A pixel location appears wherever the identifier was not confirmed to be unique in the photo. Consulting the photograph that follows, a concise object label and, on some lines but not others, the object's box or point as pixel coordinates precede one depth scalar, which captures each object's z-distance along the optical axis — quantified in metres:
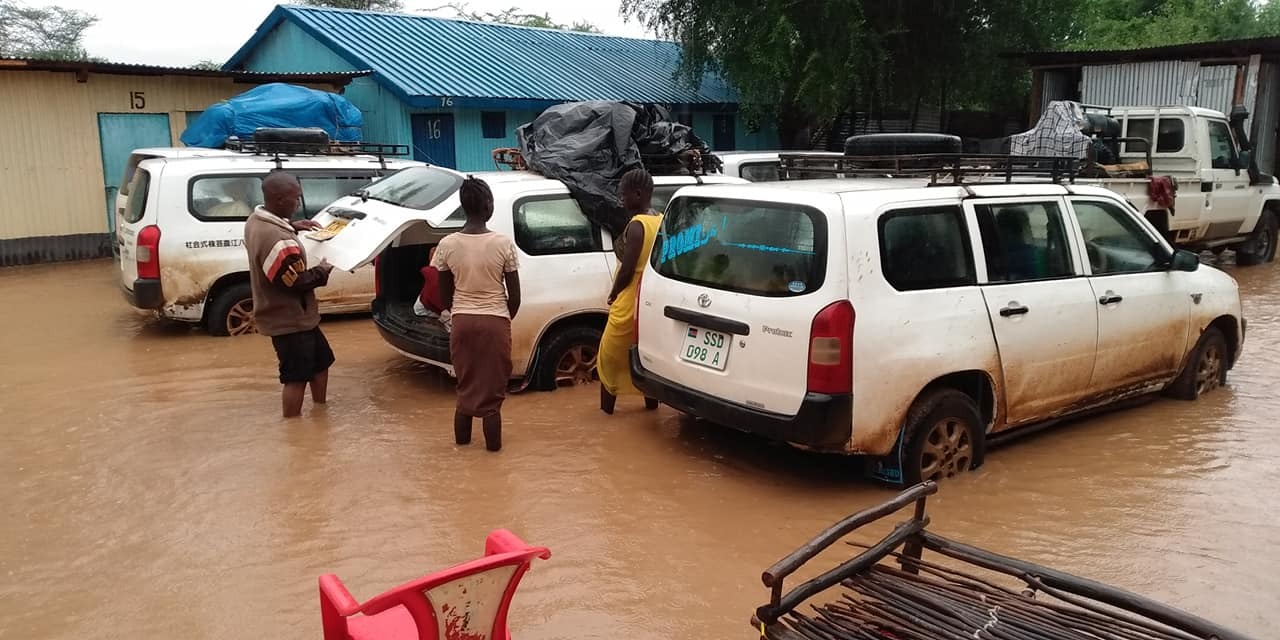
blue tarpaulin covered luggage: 12.86
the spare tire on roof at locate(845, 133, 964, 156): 6.95
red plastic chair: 2.56
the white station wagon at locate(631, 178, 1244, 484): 4.55
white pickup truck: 11.28
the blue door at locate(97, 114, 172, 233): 14.12
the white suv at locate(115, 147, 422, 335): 8.16
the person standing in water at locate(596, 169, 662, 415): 5.94
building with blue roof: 16.48
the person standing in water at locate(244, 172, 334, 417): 5.89
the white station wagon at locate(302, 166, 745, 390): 6.42
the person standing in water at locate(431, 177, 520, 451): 5.31
